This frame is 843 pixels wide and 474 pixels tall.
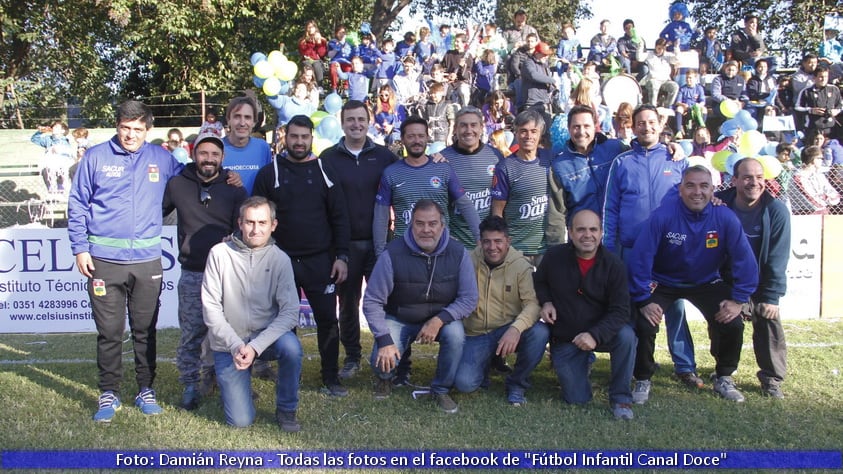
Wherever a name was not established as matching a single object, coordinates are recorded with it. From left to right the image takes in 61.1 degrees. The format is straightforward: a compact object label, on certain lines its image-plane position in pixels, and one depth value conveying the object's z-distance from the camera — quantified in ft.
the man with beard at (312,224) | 15.84
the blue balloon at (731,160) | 30.79
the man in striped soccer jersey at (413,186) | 16.58
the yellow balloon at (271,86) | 41.96
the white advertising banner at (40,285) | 23.54
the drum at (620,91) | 38.81
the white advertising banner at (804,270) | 25.18
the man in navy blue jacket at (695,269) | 15.62
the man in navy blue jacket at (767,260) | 16.08
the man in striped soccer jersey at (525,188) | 16.96
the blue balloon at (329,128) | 36.17
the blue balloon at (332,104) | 42.01
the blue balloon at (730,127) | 38.68
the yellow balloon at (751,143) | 31.58
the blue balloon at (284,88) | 43.39
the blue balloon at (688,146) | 37.78
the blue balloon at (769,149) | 36.49
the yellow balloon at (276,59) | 42.75
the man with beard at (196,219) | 15.17
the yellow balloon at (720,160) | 31.55
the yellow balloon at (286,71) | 42.73
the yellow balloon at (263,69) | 42.27
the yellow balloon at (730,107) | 43.34
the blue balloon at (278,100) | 42.50
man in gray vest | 15.15
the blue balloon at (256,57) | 46.63
